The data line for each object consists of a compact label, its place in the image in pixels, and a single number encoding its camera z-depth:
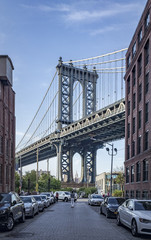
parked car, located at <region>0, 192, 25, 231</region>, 16.14
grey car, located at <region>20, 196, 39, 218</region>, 23.00
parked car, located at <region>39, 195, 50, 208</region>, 34.66
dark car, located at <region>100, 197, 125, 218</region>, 23.56
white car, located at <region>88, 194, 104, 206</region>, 40.75
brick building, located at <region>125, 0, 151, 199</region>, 38.03
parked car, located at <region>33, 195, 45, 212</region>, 29.48
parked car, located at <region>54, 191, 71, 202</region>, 56.92
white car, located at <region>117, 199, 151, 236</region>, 14.70
